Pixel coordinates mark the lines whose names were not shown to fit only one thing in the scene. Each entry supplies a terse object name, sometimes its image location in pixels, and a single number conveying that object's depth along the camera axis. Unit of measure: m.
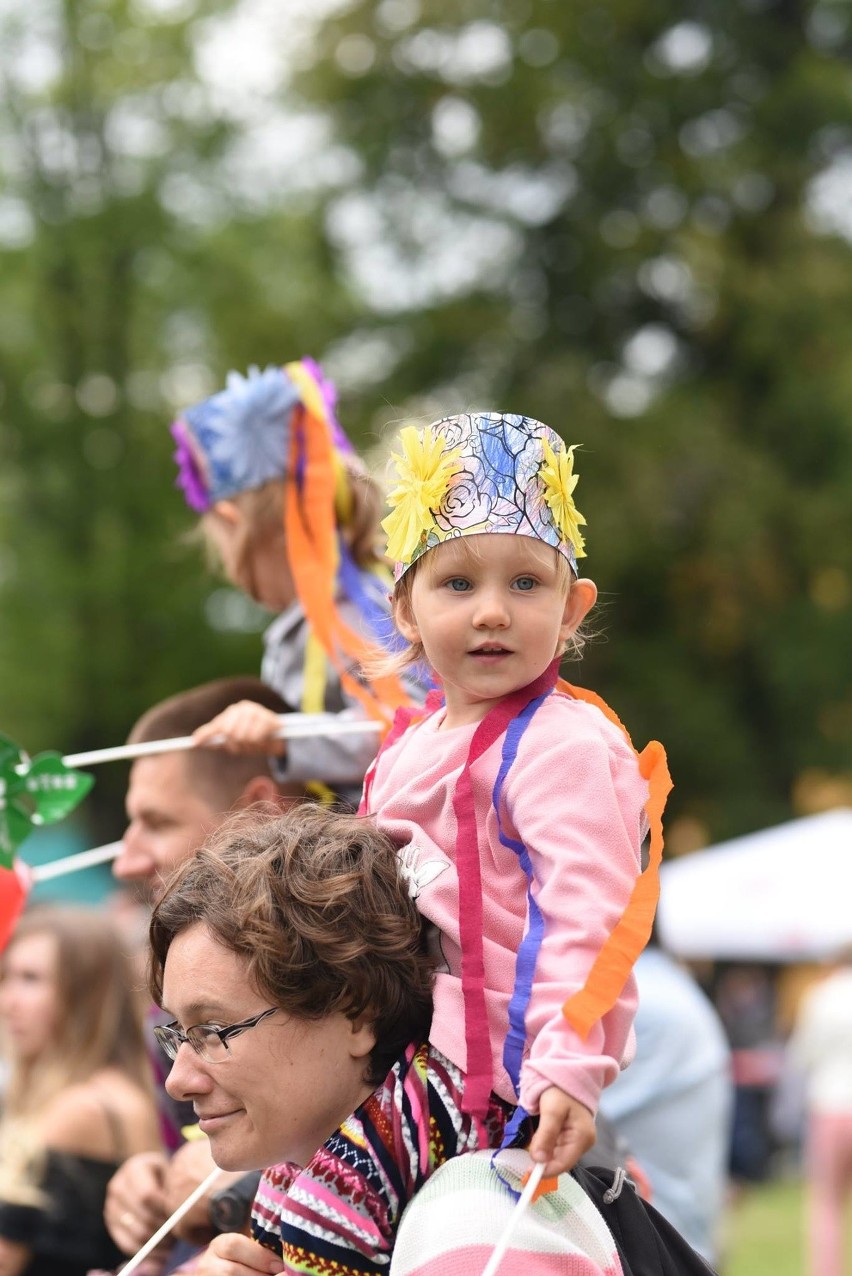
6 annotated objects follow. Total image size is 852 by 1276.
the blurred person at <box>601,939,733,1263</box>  9.33
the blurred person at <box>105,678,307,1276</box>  7.20
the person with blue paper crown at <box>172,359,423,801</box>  8.00
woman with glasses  4.96
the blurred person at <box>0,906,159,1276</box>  8.61
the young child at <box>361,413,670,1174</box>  4.77
